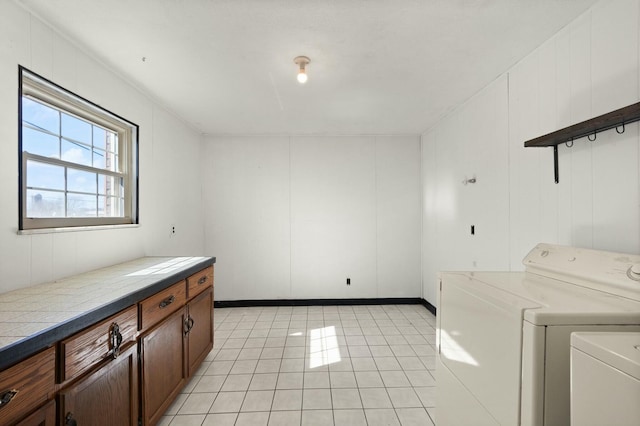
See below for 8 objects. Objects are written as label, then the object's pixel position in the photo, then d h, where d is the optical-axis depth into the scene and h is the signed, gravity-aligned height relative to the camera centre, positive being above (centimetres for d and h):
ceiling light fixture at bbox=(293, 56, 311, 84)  208 +111
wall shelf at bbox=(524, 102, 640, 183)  128 +45
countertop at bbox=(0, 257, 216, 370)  96 -42
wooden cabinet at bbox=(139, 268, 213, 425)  164 -88
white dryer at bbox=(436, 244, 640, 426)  101 -45
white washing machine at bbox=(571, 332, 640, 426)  72 -44
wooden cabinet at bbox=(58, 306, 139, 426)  111 -71
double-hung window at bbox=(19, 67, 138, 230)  166 +36
